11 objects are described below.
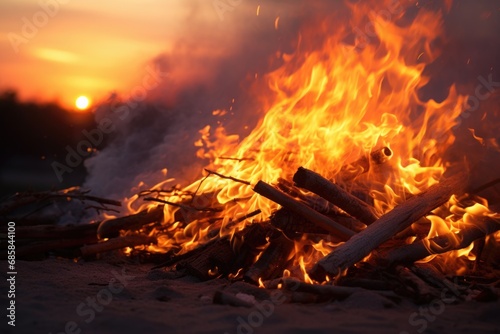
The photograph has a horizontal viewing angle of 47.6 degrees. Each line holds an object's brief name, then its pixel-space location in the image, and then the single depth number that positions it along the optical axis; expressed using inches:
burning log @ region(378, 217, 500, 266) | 230.5
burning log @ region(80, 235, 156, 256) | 311.1
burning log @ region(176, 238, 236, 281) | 258.1
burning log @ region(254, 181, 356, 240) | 249.4
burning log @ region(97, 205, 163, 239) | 322.0
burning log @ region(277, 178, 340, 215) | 262.4
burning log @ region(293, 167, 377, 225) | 250.5
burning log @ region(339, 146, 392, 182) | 294.7
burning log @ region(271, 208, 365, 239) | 252.2
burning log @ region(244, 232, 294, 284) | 241.5
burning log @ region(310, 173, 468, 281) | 211.5
